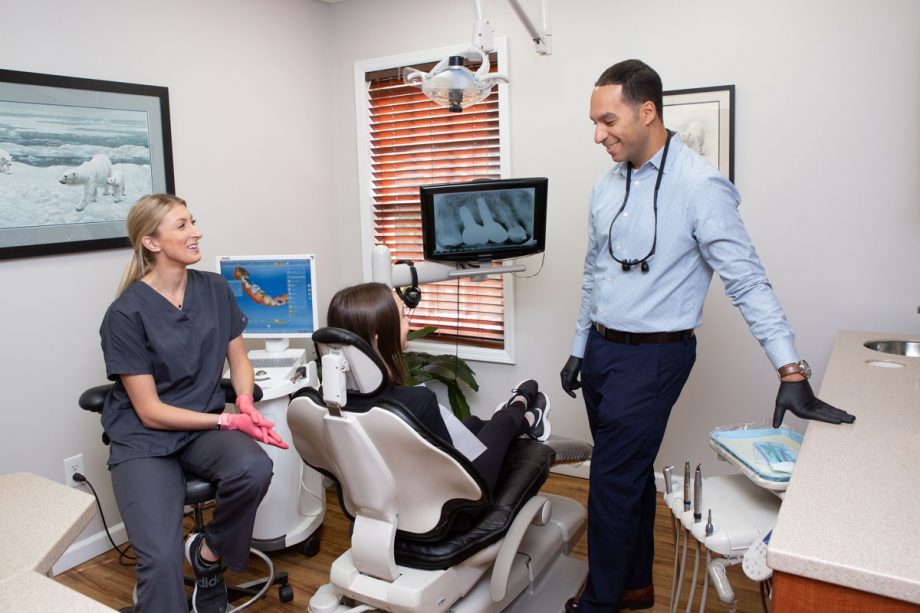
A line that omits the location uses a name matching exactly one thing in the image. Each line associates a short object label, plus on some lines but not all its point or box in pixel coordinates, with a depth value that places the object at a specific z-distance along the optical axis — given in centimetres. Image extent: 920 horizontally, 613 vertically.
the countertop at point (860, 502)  102
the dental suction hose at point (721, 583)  131
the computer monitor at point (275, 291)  288
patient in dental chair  173
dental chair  164
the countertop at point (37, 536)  99
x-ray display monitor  269
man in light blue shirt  189
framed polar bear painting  244
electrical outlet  267
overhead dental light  238
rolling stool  208
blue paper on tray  154
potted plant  336
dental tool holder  151
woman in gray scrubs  200
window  342
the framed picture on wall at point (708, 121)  277
